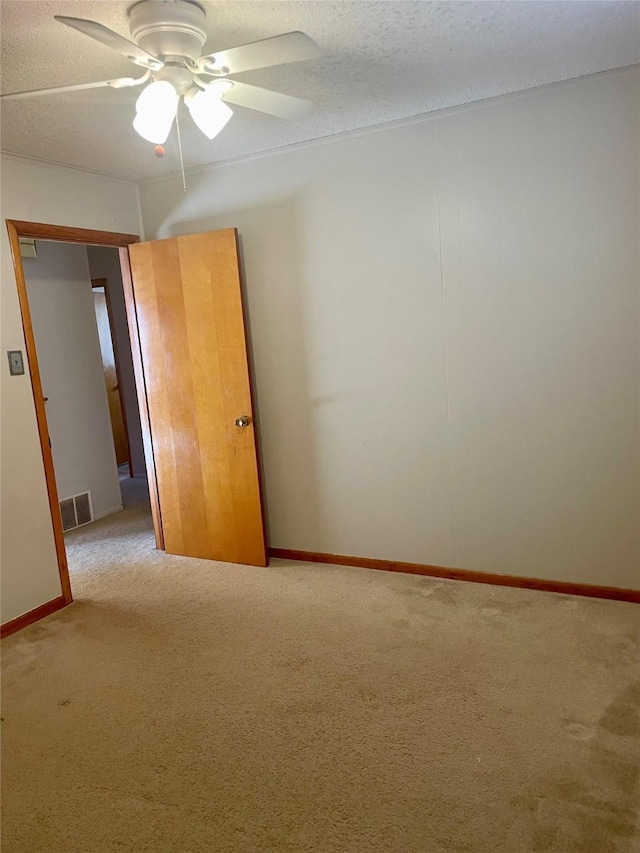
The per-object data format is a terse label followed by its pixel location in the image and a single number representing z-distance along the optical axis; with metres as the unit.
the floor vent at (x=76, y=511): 4.59
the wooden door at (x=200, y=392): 3.49
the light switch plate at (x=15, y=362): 3.05
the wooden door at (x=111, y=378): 6.23
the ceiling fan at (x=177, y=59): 1.68
